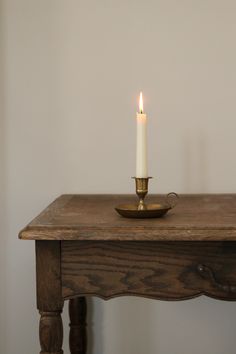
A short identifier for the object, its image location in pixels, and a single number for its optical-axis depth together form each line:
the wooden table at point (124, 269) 1.73
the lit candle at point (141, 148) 1.82
